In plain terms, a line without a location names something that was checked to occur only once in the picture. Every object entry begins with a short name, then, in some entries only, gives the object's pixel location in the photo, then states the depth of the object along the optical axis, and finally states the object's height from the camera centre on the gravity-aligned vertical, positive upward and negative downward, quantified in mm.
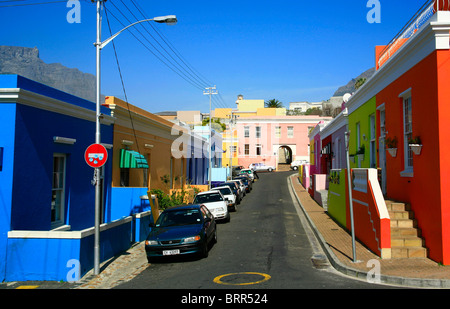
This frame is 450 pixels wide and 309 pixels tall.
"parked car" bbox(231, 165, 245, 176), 50800 +440
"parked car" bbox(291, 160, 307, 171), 60922 +1368
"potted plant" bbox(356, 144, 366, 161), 17281 +921
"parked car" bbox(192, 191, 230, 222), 19125 -1557
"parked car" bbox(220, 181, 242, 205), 27452 -1273
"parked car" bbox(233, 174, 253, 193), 36288 -946
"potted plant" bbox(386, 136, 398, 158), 12492 +881
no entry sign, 10125 +435
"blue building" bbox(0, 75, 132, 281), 9562 -481
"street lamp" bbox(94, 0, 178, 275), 10019 +1524
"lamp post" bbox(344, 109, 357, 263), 9898 -3
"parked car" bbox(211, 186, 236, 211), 23484 -1437
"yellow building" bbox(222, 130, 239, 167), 58422 +3964
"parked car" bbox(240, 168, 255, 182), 44953 -103
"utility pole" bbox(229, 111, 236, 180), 57031 +7905
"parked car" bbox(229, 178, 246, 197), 31148 -1118
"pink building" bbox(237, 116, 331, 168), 61344 +5571
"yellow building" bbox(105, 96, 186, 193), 17344 +1350
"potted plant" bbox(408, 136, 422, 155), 10282 +725
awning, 17406 +529
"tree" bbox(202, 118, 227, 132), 57338 +7171
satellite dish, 21778 +4270
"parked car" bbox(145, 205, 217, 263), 11102 -1828
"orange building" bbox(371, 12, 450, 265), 9281 +1215
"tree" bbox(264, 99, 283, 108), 89125 +15759
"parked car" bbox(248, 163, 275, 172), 59562 +787
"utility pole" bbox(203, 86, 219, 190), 38631 +7893
